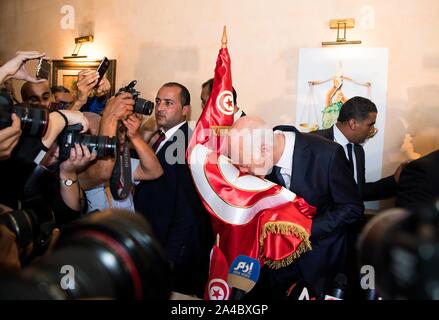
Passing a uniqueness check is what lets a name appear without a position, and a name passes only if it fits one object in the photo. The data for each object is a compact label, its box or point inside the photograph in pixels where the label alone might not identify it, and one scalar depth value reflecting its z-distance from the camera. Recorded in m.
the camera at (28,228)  0.89
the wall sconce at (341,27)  3.06
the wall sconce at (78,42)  4.40
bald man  1.67
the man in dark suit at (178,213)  2.05
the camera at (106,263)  0.54
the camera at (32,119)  1.26
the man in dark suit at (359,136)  2.65
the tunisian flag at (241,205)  1.47
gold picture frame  4.46
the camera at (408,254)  0.39
